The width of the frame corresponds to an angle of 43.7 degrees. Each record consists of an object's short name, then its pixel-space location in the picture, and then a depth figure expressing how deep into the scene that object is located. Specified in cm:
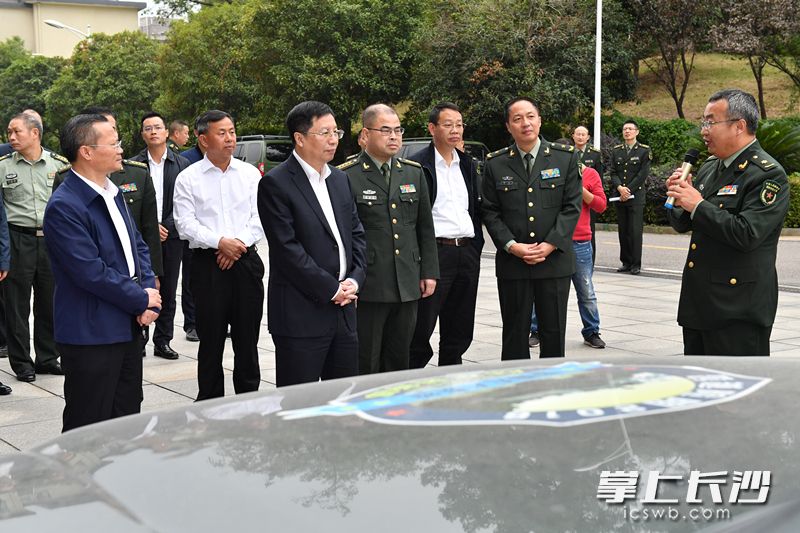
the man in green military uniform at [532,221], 629
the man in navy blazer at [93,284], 428
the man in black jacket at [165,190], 824
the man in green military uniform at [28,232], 740
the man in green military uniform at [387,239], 564
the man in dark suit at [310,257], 487
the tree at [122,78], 4262
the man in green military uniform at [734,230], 469
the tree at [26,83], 5891
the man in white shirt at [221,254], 620
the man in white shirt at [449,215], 650
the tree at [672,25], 2839
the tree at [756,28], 2600
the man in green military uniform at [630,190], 1344
